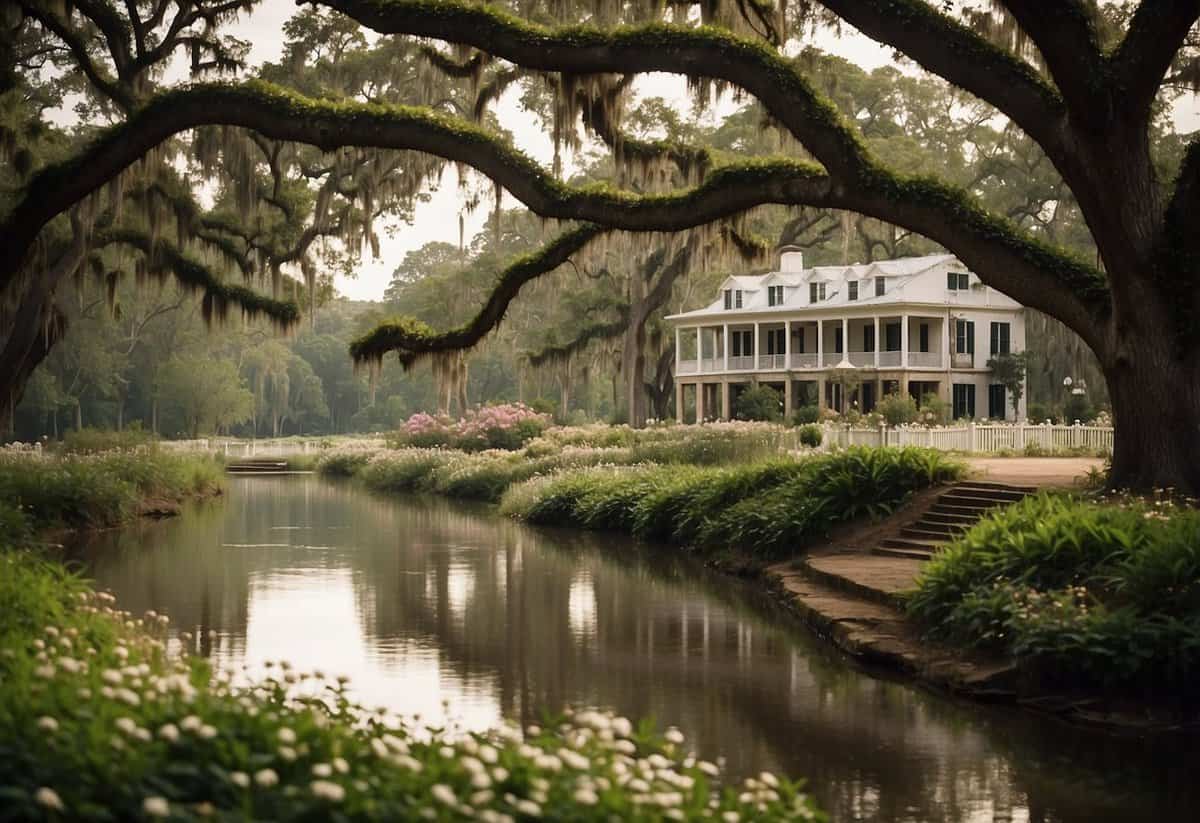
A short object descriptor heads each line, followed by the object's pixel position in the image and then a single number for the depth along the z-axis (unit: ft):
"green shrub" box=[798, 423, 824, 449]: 104.99
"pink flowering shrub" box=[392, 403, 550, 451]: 145.38
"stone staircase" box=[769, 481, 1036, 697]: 36.81
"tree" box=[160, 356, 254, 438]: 251.39
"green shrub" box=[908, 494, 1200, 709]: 32.37
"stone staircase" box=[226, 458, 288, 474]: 193.67
